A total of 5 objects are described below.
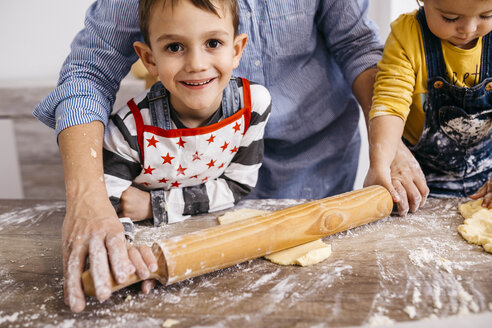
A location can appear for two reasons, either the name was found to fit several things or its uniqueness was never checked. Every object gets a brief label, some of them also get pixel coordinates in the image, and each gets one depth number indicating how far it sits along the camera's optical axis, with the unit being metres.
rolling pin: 0.80
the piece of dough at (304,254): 0.90
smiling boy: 0.95
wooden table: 0.74
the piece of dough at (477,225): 0.94
